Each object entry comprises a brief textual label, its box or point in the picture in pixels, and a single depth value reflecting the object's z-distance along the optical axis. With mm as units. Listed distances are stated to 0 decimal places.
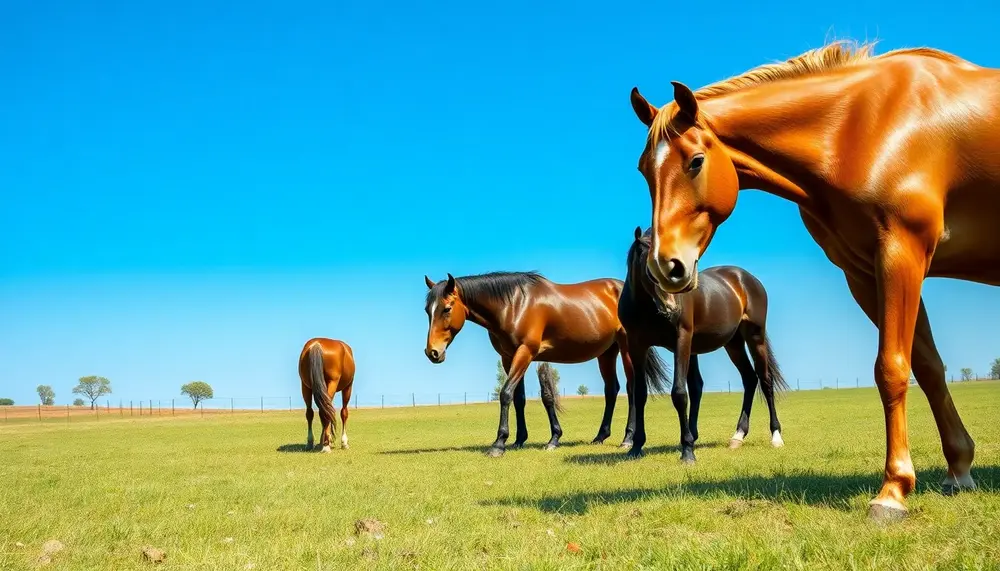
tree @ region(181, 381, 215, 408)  169425
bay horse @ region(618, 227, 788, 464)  9336
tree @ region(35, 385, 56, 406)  190625
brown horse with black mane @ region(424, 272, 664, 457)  12898
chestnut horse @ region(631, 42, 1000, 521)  4312
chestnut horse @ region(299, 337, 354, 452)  15289
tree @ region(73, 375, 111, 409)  176625
